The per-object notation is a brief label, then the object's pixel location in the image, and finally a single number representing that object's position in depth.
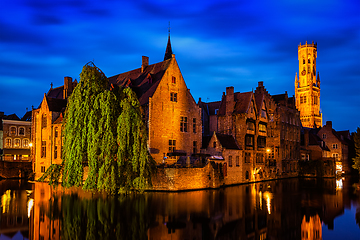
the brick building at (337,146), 74.56
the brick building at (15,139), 63.72
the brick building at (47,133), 49.88
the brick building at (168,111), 43.22
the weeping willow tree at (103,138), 27.19
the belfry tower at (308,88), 145.62
